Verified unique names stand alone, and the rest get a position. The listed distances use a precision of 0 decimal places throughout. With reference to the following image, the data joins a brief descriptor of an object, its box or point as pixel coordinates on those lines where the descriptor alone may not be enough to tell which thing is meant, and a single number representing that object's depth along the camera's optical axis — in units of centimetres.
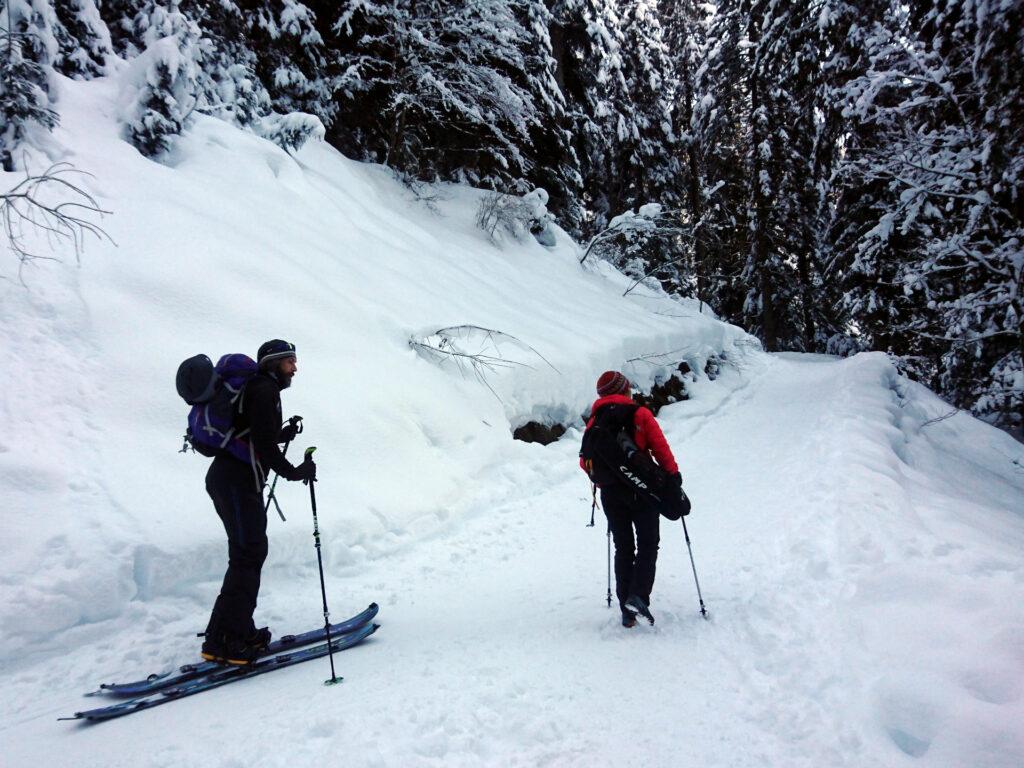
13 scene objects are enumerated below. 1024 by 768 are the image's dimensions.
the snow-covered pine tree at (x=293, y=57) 1363
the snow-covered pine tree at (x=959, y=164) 845
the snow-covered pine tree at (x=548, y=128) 1700
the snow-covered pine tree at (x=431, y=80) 1496
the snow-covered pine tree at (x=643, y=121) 2341
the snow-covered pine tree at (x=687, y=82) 2700
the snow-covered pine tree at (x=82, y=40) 935
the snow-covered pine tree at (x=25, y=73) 719
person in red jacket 443
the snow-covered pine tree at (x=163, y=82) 927
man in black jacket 407
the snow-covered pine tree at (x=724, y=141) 2367
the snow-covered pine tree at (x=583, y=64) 1970
